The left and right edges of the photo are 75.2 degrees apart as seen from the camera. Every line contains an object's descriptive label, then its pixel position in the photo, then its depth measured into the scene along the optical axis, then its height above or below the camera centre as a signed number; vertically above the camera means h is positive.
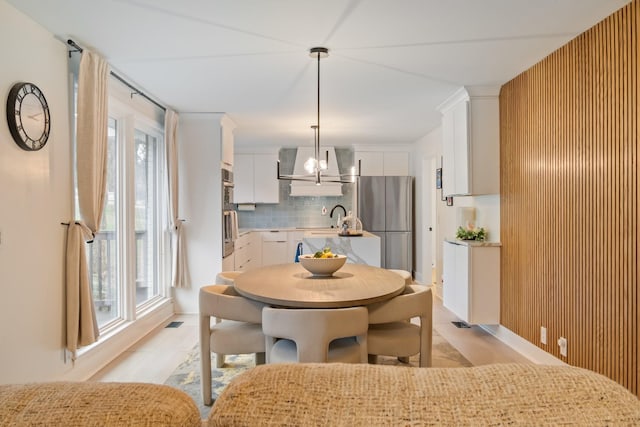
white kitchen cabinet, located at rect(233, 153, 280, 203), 7.69 +0.65
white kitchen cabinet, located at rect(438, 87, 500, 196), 4.02 +0.69
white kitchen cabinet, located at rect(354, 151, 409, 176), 7.41 +0.88
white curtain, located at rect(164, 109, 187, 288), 4.67 +0.09
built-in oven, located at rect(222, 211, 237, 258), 5.09 -0.23
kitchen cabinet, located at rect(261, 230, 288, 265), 7.50 -0.65
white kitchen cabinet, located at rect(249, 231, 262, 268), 7.20 -0.66
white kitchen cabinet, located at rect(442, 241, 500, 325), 4.01 -0.71
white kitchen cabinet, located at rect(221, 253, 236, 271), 5.14 -0.65
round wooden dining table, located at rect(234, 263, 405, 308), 2.31 -0.48
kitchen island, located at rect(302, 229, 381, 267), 5.16 -0.44
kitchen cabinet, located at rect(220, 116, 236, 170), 5.11 +0.91
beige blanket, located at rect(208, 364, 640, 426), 0.66 -0.31
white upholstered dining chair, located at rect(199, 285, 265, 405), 2.55 -0.76
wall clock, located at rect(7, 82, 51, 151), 2.37 +0.59
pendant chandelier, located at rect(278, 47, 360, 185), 3.02 +0.63
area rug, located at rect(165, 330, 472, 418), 2.90 -1.23
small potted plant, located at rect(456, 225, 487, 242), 4.26 -0.24
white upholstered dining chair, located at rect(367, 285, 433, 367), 2.49 -0.74
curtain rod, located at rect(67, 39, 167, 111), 2.88 +1.17
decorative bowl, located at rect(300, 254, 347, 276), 2.97 -0.38
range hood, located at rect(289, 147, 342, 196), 7.71 +0.55
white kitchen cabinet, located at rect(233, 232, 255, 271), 6.10 -0.64
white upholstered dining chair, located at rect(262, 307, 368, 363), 2.10 -0.61
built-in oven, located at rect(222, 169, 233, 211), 5.10 +0.28
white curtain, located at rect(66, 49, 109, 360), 2.89 +0.11
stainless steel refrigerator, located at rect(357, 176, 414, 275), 7.21 -0.08
